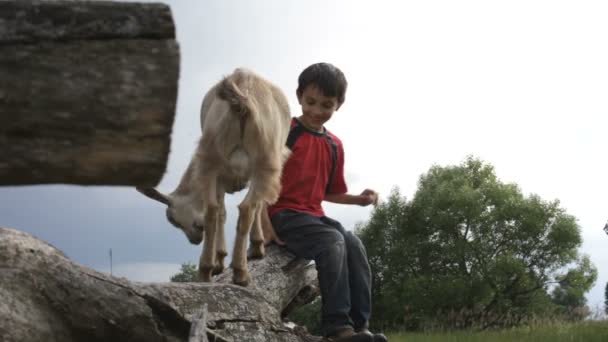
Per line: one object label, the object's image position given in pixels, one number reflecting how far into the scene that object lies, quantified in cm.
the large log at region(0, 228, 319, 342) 523
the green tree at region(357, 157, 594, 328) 3331
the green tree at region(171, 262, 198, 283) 2802
